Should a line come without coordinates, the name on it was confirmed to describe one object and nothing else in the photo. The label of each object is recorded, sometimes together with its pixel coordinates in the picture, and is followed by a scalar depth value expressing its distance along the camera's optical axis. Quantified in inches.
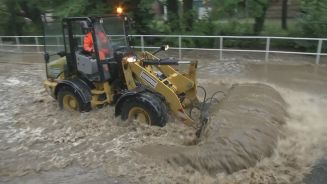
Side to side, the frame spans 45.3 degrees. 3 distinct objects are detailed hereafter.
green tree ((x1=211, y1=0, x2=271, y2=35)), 573.0
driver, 309.9
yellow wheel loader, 284.2
